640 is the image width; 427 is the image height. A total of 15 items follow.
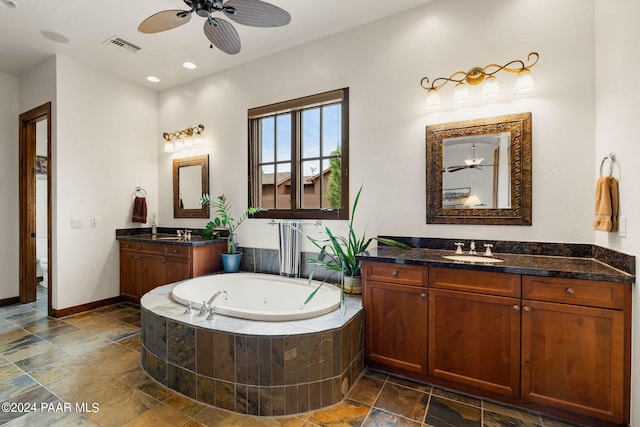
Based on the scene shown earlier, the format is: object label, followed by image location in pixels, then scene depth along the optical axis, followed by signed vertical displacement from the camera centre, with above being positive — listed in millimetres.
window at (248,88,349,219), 2982 +578
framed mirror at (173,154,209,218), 3910 +349
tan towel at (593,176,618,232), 1743 +42
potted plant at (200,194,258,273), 3408 -142
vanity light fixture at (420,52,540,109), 2096 +972
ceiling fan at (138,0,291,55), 1927 +1293
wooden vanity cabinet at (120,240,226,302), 3326 -605
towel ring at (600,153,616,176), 1807 +314
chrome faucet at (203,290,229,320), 2026 -664
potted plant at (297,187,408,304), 2521 -439
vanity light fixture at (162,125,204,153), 3896 +945
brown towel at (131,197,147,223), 4105 +20
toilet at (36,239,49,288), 4567 -695
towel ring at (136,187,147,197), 4199 +284
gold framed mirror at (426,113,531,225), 2213 +309
